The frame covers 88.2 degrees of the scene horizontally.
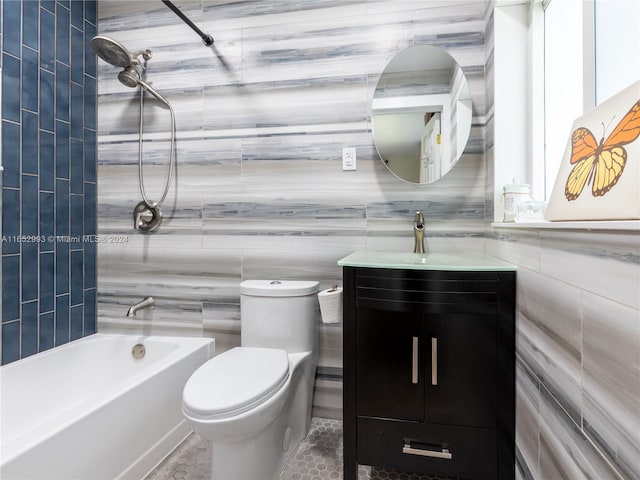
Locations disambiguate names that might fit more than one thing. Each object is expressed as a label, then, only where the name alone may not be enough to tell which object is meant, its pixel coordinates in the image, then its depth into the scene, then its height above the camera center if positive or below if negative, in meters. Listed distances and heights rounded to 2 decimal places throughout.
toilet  1.08 -0.53
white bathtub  1.01 -0.68
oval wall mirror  1.57 +0.60
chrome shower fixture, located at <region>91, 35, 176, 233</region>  1.70 +0.64
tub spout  1.74 -0.37
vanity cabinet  1.11 -0.46
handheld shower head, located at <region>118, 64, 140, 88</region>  1.74 +0.86
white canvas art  0.62 +0.16
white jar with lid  1.22 +0.15
